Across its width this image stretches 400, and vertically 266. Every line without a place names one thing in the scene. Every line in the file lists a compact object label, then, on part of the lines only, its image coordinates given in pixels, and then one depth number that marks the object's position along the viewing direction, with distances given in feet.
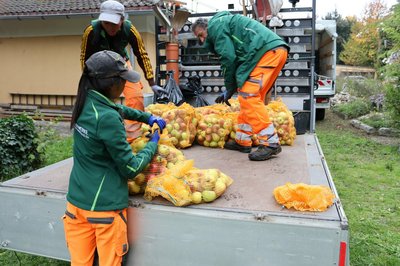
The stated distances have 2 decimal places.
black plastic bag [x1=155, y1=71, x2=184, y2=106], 16.63
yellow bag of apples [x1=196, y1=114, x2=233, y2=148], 12.89
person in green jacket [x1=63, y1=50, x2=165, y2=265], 6.82
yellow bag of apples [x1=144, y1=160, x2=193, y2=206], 7.13
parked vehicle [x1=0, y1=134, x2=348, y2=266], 6.22
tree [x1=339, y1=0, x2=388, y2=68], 88.28
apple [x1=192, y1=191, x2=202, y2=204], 7.22
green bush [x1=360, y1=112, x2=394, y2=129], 32.02
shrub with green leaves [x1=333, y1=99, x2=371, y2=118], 38.99
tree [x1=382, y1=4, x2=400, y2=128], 25.43
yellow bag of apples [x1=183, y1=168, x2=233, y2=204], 7.40
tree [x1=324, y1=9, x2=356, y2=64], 125.08
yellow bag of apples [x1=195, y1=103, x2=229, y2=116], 13.96
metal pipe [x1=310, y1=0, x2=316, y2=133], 15.53
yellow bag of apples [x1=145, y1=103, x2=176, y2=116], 13.12
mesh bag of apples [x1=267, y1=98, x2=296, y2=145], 13.11
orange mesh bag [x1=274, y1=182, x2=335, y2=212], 6.92
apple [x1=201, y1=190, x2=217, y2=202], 7.39
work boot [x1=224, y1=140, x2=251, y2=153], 12.27
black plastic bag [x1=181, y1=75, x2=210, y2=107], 17.56
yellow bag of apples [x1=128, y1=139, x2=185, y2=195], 7.99
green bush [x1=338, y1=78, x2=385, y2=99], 41.51
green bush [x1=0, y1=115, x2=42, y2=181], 16.67
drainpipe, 17.11
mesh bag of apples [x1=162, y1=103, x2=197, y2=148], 12.29
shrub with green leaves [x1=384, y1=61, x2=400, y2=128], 25.39
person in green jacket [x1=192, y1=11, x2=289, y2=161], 11.60
